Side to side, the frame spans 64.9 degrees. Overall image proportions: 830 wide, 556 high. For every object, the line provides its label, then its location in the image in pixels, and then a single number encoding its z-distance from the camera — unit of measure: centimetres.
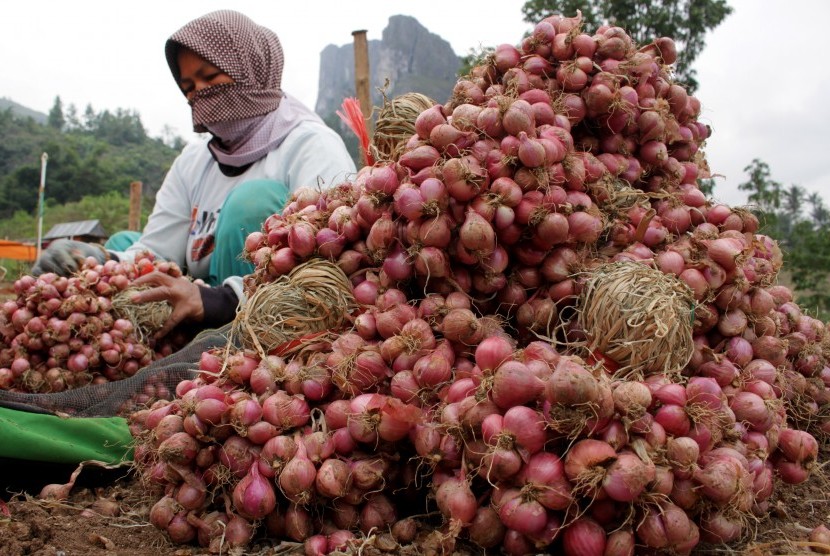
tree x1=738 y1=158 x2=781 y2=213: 1405
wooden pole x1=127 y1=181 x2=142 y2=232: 1174
